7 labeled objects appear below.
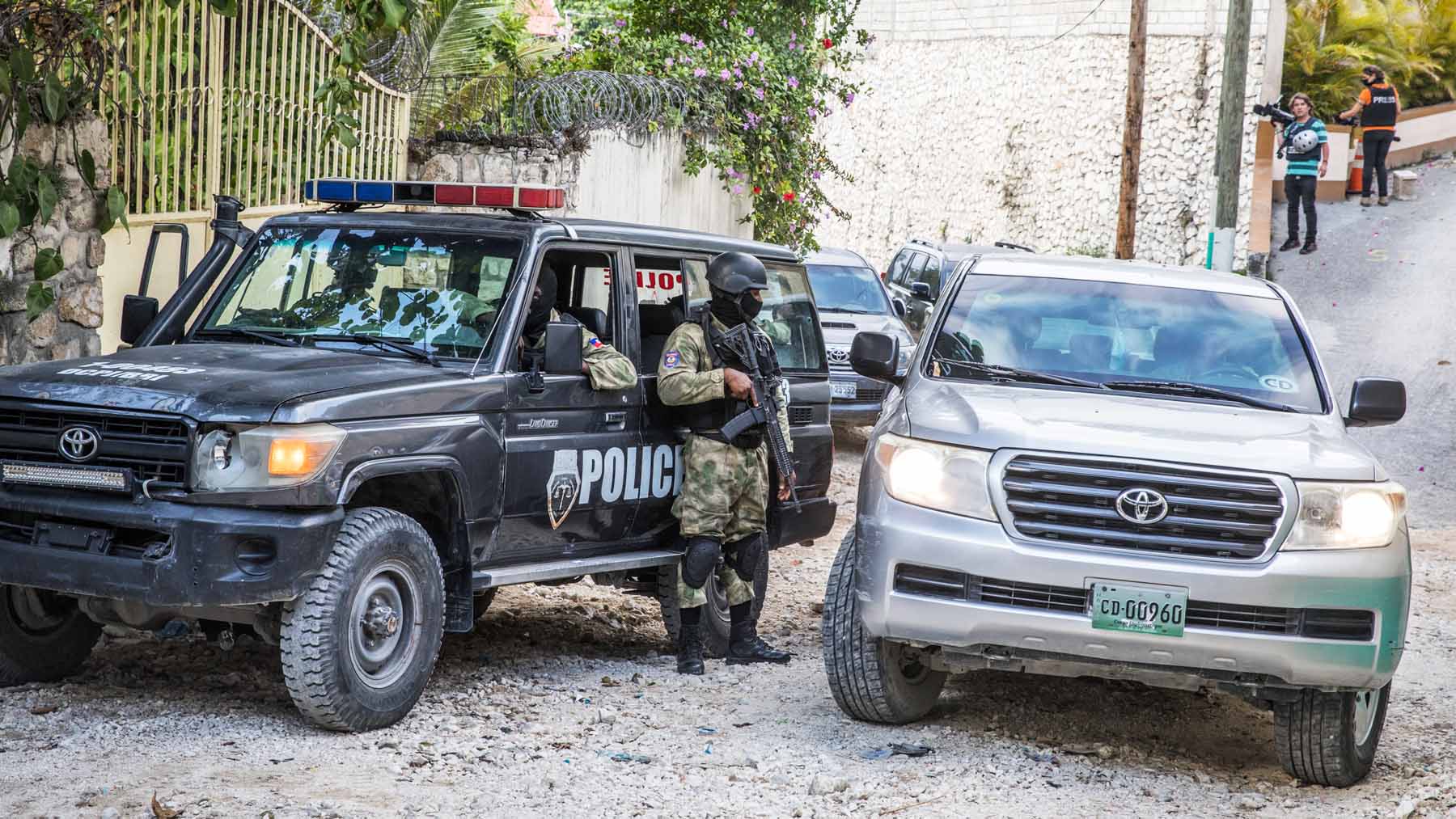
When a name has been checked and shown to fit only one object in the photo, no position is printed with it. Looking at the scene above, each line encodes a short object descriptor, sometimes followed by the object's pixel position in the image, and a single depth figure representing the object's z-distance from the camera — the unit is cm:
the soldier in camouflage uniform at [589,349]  651
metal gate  903
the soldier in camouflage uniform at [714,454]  680
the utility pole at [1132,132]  2111
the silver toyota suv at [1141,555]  520
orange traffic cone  2895
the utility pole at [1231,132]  1770
